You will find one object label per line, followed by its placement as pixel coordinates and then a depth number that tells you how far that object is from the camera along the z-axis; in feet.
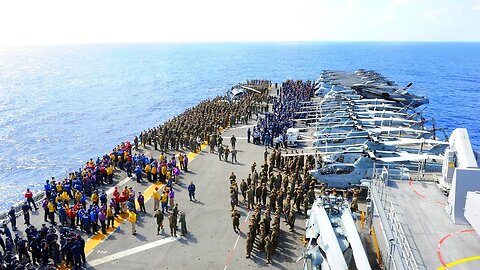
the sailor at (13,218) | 60.36
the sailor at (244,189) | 68.74
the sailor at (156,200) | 63.68
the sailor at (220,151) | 91.23
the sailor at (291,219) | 57.69
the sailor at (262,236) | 52.70
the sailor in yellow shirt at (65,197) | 62.69
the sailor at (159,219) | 56.29
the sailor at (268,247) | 50.21
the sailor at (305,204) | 62.18
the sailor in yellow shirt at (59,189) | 66.95
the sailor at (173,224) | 56.08
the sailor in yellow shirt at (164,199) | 63.31
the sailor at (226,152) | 89.71
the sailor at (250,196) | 65.10
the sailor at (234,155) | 89.25
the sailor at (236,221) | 56.85
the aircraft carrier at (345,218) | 39.09
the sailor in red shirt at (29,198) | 65.41
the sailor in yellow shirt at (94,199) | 64.03
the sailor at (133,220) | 56.95
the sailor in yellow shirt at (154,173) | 77.51
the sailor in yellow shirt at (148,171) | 77.56
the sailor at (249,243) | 51.11
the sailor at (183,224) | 56.85
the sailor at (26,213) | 61.19
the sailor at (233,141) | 94.09
